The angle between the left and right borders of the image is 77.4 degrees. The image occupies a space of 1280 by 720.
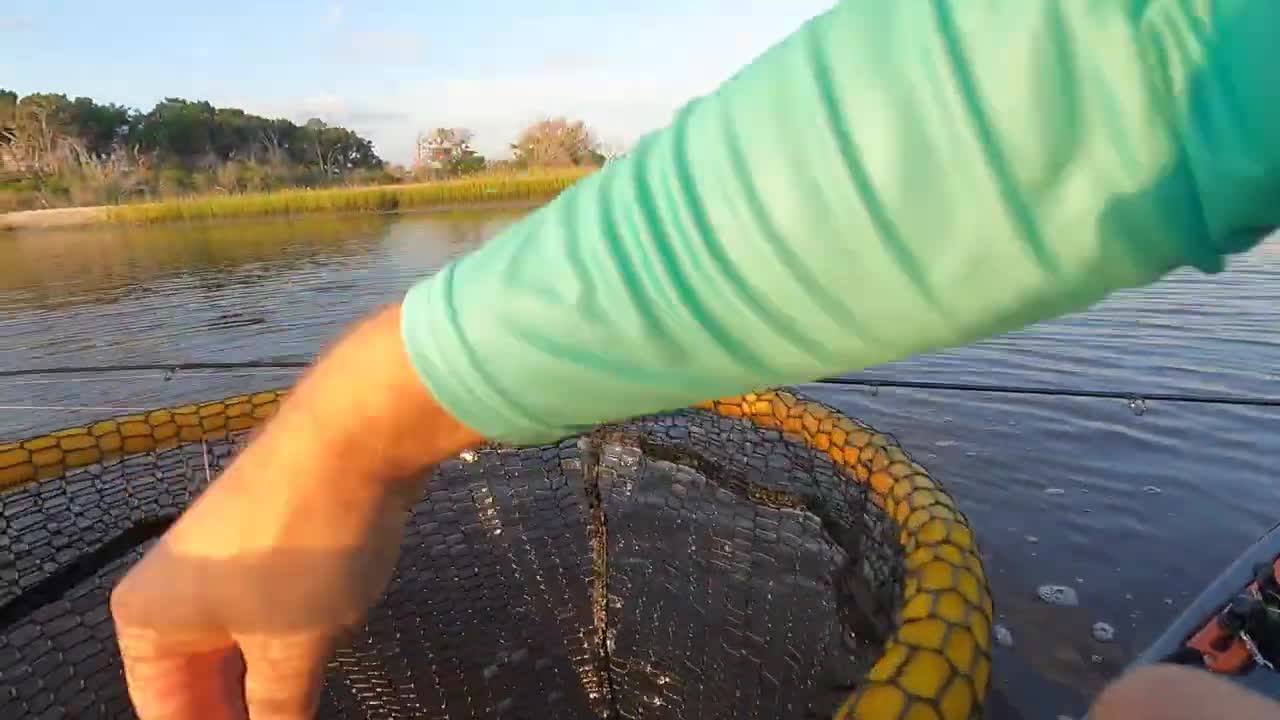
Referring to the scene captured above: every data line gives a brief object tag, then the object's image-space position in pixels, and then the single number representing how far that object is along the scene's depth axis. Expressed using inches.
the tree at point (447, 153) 2237.9
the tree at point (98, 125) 1943.9
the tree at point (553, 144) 1847.9
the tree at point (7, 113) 1833.2
